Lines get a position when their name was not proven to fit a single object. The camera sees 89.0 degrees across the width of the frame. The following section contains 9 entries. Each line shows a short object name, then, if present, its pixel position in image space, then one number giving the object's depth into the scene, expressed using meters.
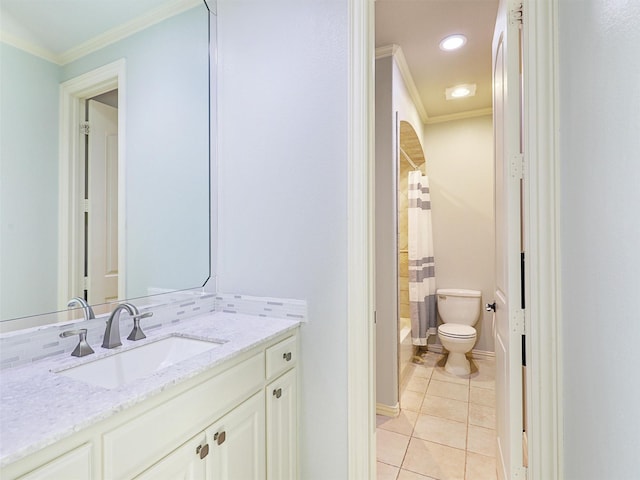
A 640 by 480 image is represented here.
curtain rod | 3.49
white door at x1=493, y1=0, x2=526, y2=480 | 1.26
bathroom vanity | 0.67
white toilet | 2.98
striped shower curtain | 3.29
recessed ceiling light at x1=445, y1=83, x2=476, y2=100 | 2.91
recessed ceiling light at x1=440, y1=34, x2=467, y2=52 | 2.25
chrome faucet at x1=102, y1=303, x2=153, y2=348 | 1.14
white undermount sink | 1.03
